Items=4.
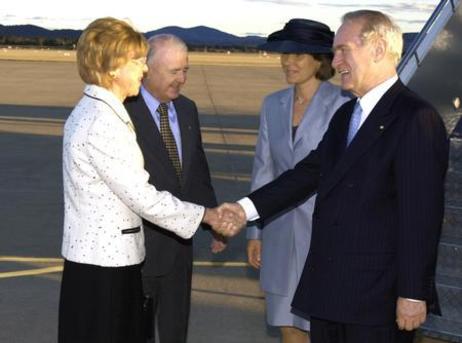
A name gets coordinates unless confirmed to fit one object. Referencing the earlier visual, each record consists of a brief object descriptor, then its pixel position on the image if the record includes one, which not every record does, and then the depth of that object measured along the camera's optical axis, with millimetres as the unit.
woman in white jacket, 3855
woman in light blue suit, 4922
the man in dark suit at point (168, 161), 4738
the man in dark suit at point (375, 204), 3539
